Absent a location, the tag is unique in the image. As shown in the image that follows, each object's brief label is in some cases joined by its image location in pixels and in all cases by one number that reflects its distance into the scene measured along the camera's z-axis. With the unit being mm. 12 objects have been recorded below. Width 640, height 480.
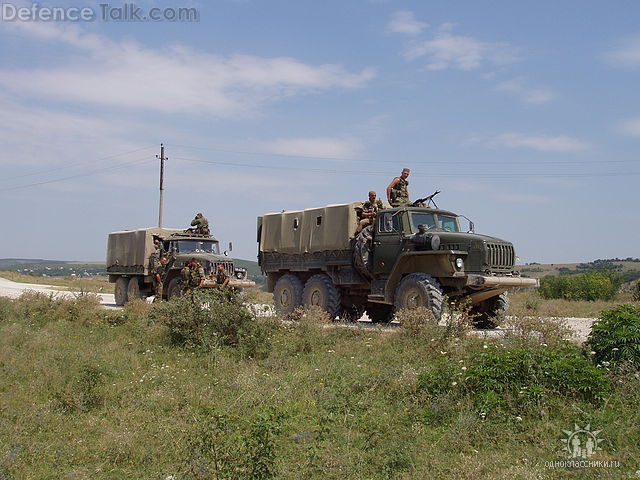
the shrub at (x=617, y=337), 8385
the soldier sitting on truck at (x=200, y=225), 23266
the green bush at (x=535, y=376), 7641
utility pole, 42347
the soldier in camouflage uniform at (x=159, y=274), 22344
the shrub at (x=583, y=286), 28453
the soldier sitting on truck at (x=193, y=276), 18766
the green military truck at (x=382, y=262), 13492
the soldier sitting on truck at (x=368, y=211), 15883
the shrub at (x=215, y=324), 12102
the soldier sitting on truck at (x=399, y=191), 15977
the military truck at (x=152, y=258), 21641
